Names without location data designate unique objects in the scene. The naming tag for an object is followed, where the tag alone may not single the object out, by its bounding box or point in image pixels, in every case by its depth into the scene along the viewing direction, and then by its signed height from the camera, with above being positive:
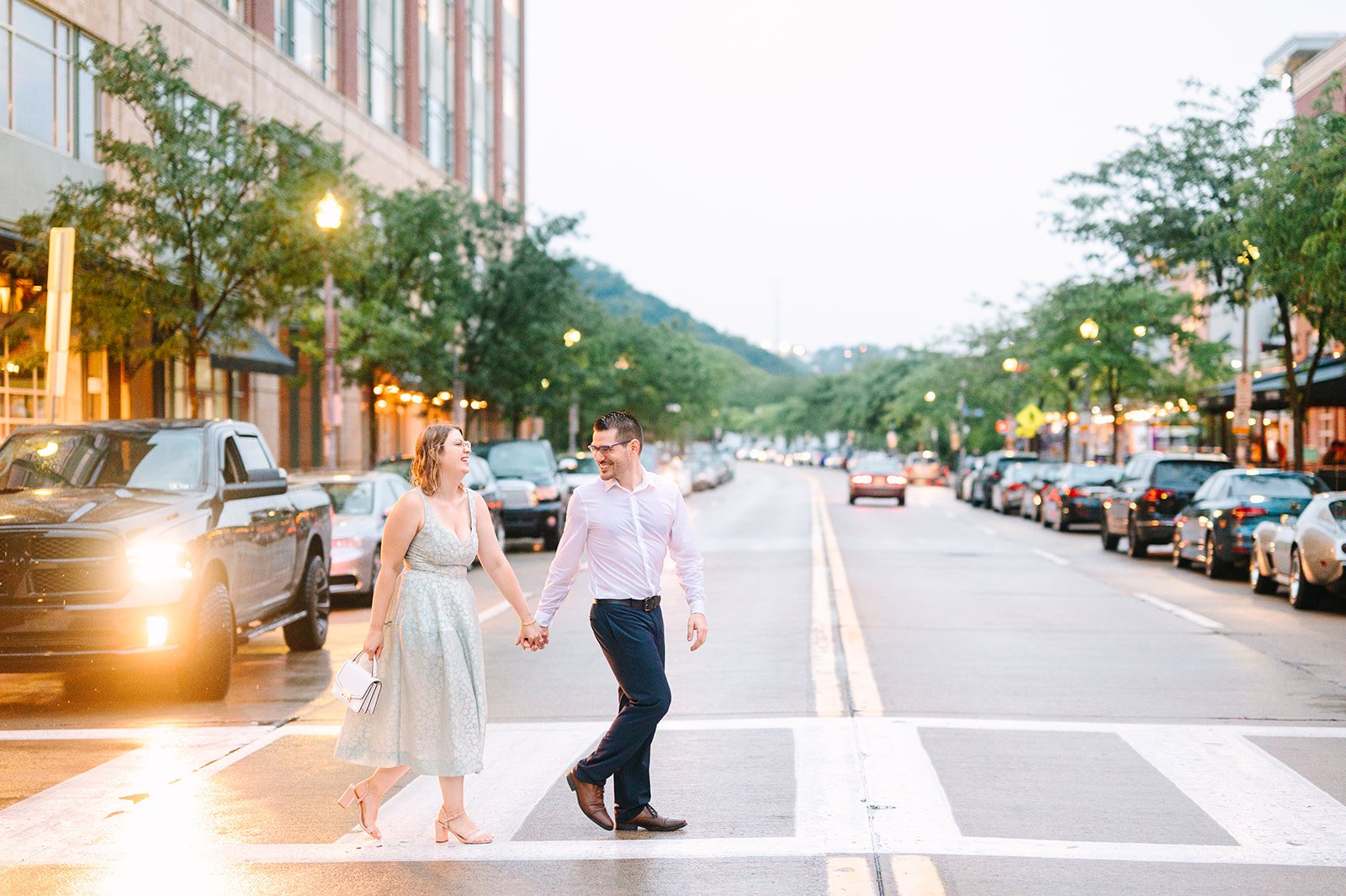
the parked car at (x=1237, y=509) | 20.12 -0.92
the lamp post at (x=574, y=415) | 46.94 +0.54
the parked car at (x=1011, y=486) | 42.91 -1.41
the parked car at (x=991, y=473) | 45.84 -1.10
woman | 6.33 -0.91
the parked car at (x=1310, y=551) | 16.05 -1.21
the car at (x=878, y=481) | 47.44 -1.43
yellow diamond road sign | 60.53 +0.69
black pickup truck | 9.82 -0.81
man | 6.50 -0.67
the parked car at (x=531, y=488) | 26.20 -0.98
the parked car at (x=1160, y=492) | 24.81 -0.89
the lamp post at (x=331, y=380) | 25.94 +0.81
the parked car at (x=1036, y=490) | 38.00 -1.35
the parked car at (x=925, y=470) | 82.62 -1.89
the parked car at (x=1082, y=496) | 33.41 -1.26
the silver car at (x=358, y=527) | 17.14 -1.09
